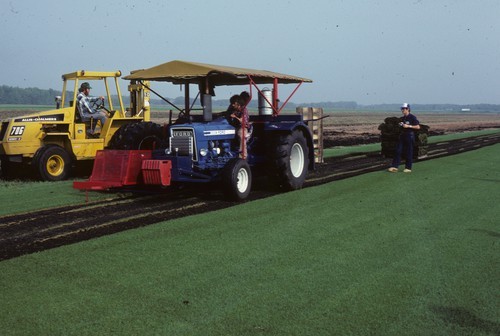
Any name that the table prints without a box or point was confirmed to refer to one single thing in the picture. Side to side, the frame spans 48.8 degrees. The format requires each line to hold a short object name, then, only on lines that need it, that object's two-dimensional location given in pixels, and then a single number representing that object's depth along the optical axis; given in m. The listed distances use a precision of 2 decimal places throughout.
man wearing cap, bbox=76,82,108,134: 12.95
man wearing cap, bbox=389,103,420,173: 13.83
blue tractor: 9.49
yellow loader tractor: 12.55
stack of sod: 18.20
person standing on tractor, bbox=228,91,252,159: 10.29
